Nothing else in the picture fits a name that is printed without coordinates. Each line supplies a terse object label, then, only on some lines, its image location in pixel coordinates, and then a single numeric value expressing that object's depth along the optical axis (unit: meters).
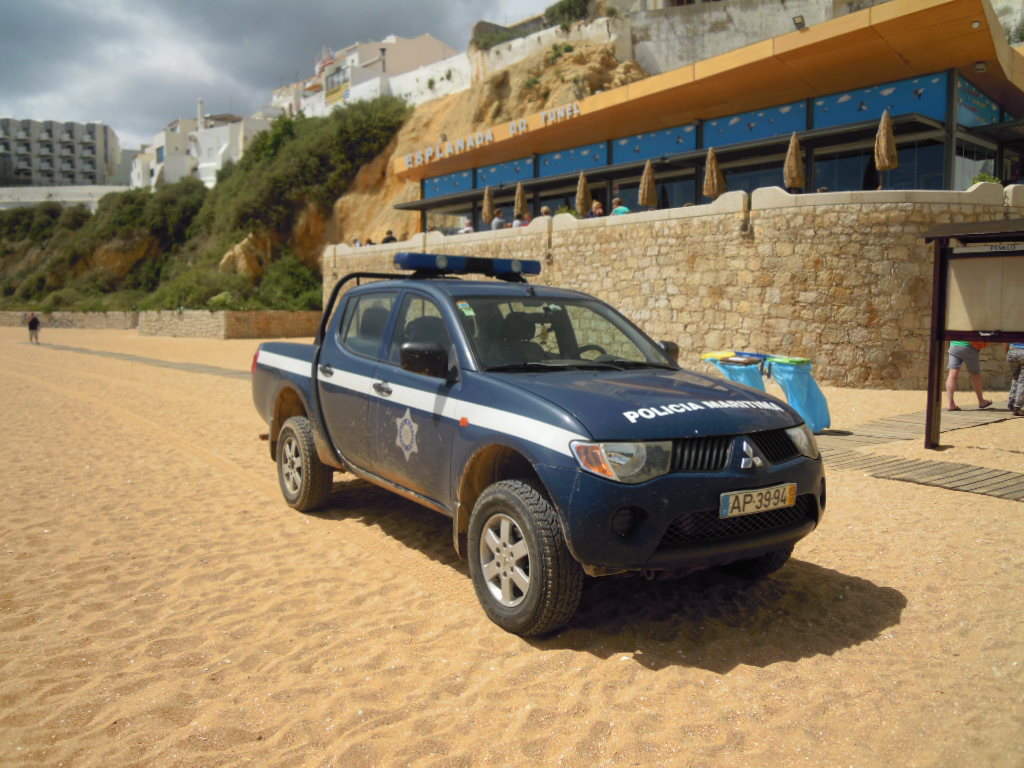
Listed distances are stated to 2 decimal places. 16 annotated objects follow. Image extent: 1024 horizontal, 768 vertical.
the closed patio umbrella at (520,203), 23.84
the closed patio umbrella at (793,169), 16.81
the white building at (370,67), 64.62
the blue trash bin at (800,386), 9.24
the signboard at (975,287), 7.40
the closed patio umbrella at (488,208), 25.16
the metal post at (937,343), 7.93
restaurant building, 18.50
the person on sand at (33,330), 35.98
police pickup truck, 3.26
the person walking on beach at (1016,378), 10.70
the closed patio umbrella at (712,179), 18.80
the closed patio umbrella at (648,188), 20.00
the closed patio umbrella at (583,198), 21.97
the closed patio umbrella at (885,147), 16.14
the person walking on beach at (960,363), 11.39
